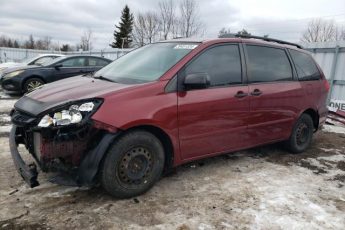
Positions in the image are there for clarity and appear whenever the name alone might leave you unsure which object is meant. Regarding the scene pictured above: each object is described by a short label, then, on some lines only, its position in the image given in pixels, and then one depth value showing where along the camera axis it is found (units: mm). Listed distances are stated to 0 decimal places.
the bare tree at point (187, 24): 36906
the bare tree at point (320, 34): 40812
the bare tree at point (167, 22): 40191
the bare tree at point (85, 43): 64062
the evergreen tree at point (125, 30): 50719
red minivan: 3264
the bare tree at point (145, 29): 44375
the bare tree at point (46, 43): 72588
